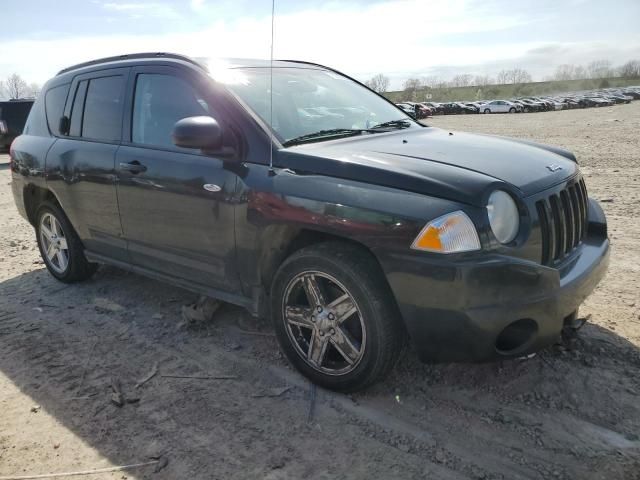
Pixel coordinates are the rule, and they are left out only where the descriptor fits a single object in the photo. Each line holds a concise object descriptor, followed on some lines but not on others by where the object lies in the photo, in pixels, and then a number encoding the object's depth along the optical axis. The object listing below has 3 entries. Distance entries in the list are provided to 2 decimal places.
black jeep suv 2.51
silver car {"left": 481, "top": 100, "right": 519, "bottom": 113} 52.03
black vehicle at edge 15.65
